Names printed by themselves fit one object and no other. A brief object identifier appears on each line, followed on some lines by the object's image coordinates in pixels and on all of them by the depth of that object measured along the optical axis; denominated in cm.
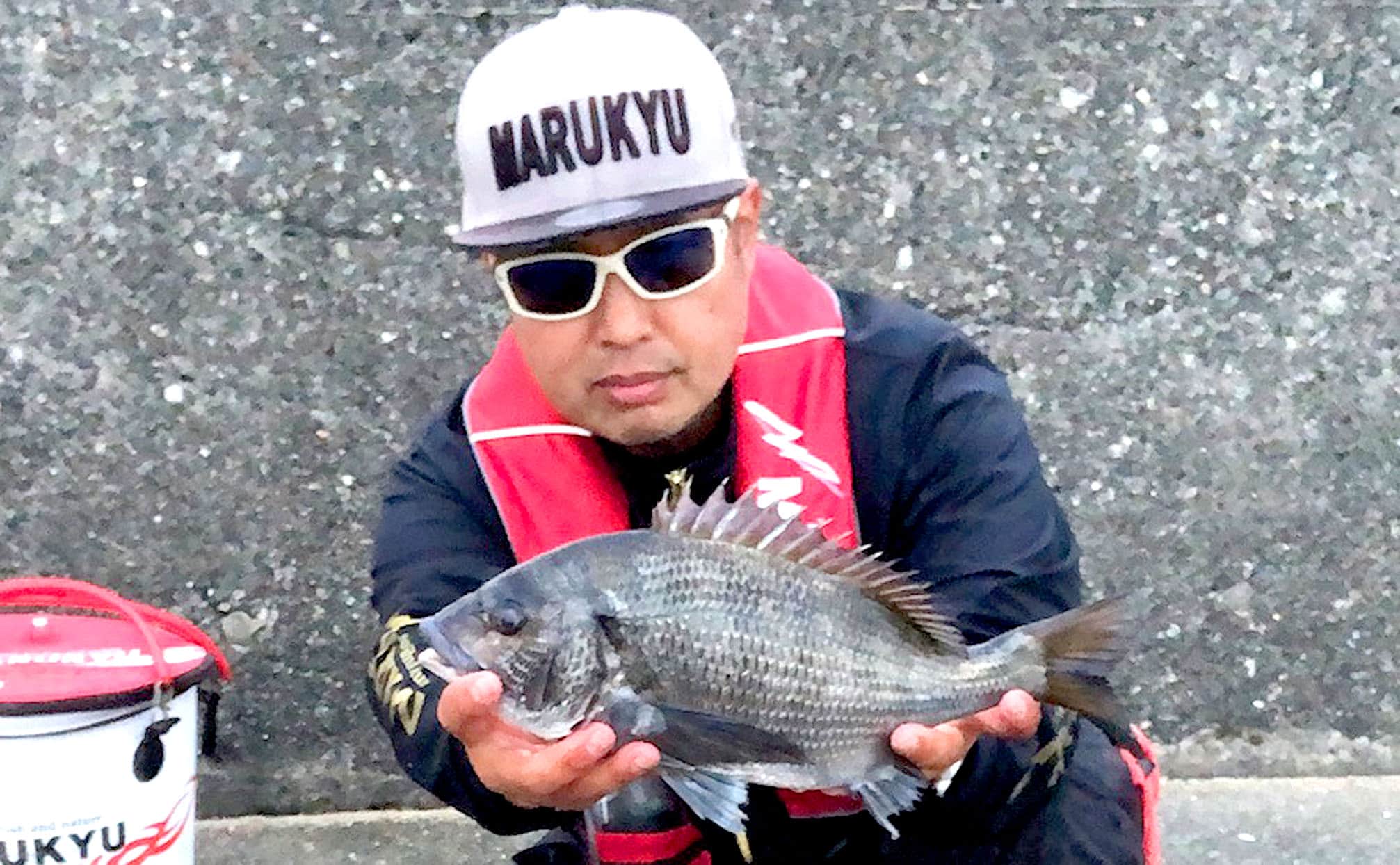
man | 172
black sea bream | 151
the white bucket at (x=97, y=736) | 223
